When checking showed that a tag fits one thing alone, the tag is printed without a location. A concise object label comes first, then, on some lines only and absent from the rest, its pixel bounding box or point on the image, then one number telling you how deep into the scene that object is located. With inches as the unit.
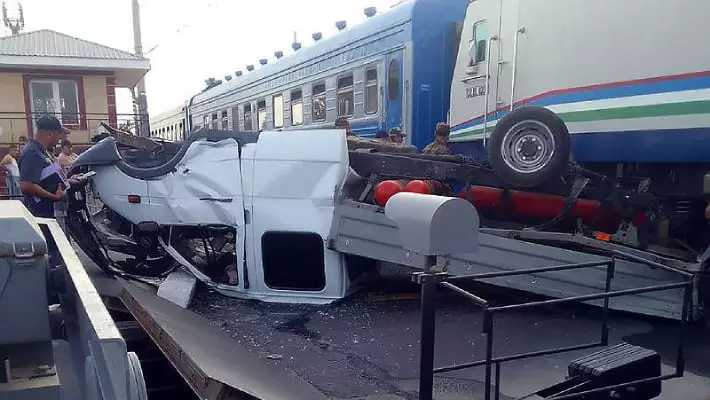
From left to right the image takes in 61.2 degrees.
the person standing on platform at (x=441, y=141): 258.1
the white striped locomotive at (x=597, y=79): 174.2
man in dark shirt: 215.3
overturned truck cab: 186.7
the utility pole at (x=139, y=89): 698.5
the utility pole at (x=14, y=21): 1349.7
